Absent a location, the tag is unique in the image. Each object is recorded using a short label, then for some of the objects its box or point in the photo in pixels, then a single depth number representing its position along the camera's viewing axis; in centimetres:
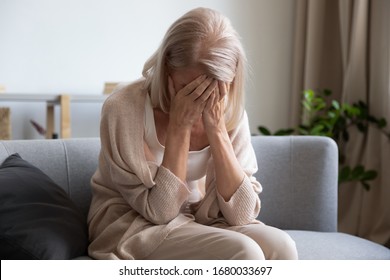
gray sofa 222
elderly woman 166
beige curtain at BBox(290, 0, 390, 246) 334
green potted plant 320
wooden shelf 311
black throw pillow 160
